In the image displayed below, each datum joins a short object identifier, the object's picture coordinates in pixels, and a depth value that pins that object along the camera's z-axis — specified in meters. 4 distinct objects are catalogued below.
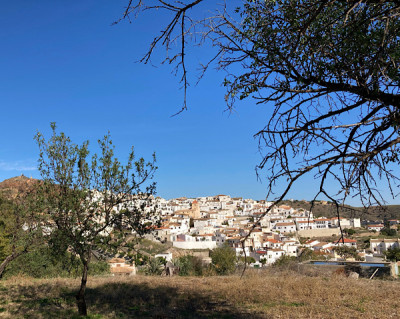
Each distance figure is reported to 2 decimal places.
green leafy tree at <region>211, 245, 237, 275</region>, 26.69
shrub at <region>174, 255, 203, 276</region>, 21.86
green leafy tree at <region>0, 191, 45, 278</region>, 10.76
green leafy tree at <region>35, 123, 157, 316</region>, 9.72
